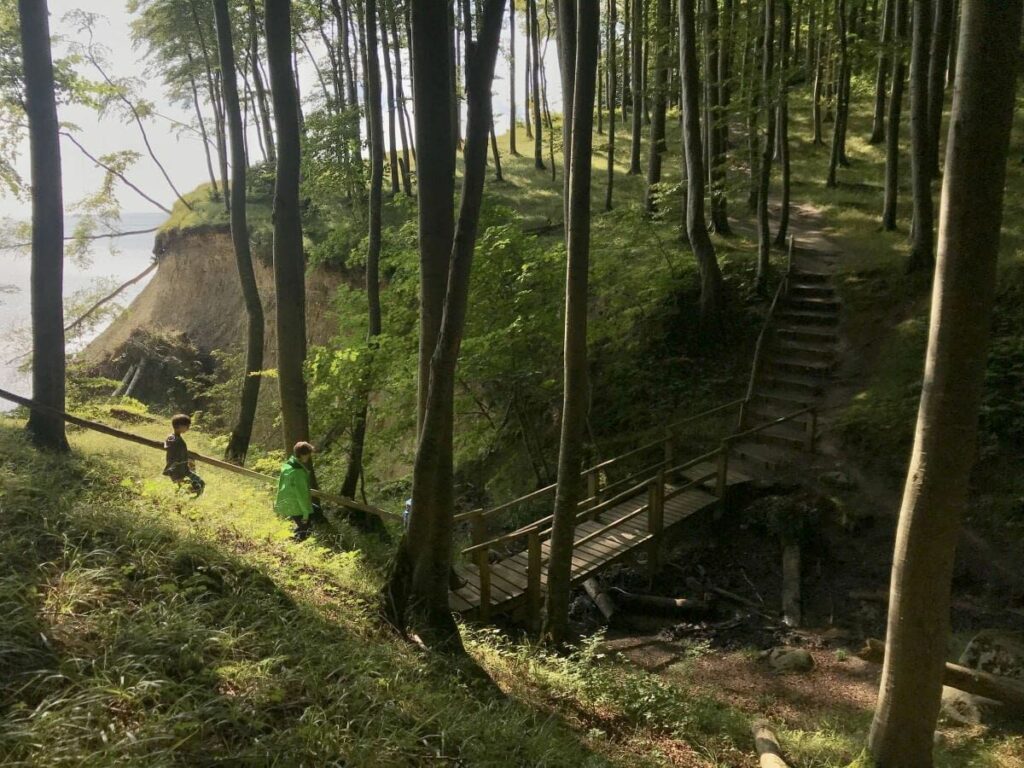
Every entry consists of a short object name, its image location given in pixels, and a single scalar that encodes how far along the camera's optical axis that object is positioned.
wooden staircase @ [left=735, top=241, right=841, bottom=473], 11.51
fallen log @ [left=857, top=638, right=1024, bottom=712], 5.11
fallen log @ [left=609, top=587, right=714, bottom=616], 8.95
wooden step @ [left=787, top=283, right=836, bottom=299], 14.38
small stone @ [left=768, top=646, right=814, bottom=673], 7.25
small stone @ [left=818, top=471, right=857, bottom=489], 10.09
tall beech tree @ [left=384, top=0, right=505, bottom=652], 5.48
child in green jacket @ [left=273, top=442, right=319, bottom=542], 7.28
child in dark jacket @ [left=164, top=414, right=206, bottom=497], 7.41
